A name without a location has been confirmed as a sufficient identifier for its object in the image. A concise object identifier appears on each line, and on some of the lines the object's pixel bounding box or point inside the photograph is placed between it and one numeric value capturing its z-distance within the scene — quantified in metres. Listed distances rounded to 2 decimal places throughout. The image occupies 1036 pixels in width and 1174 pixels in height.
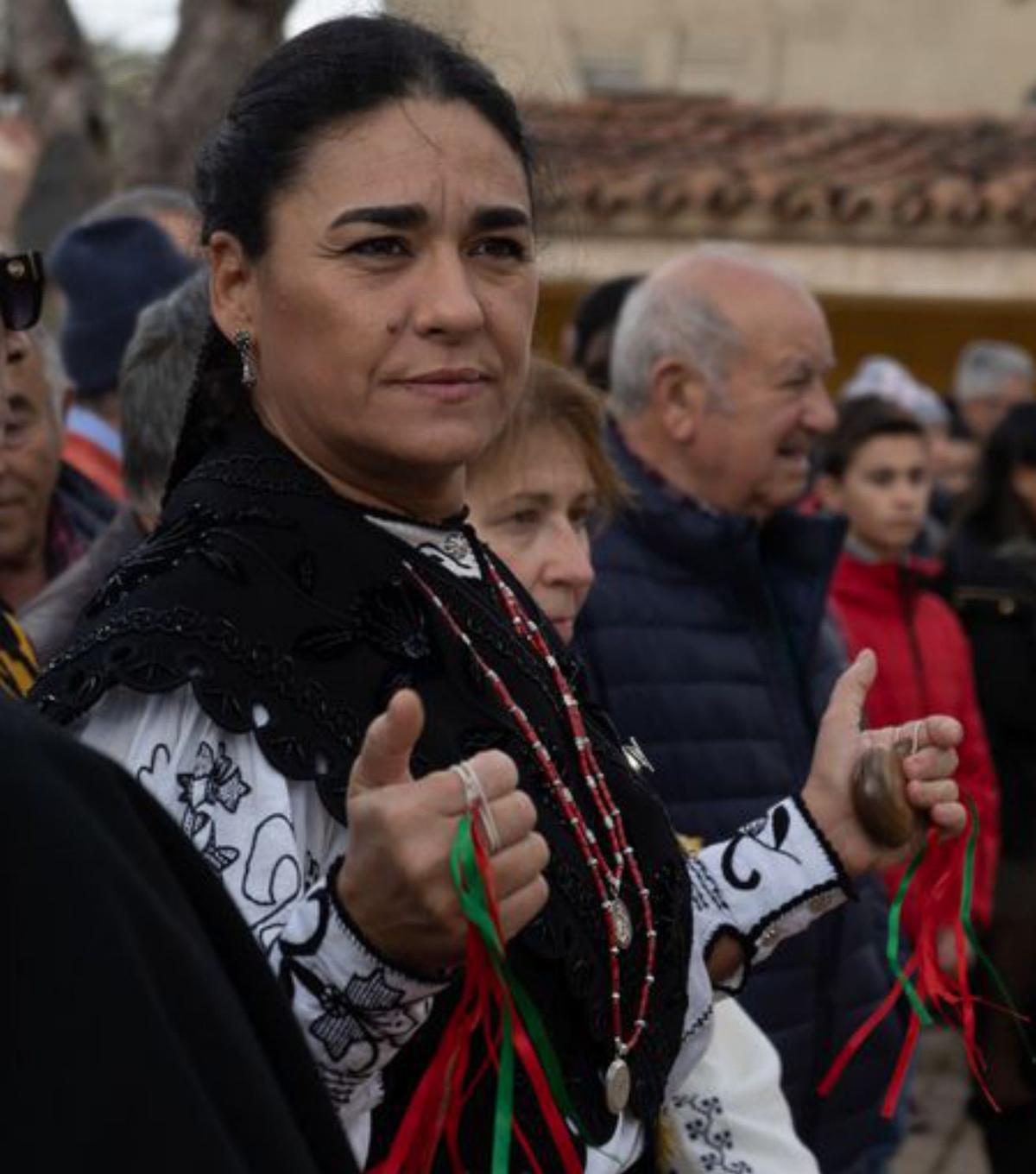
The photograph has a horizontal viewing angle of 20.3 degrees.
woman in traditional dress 2.40
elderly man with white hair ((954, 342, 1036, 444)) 12.86
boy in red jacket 6.60
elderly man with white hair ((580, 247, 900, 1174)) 4.39
